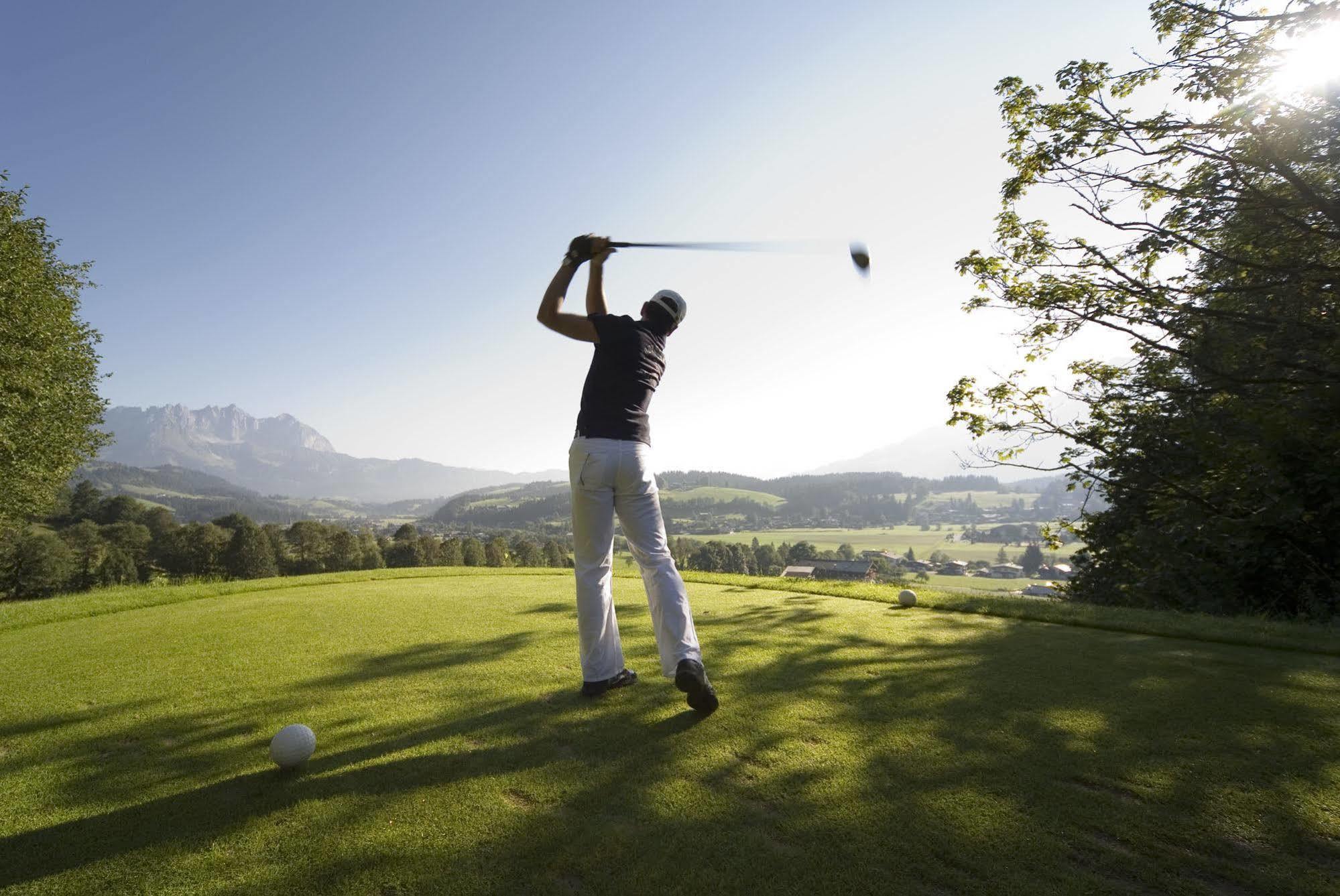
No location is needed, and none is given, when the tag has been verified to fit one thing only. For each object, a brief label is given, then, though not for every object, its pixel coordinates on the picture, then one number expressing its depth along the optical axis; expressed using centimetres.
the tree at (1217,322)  884
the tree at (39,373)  1761
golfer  397
